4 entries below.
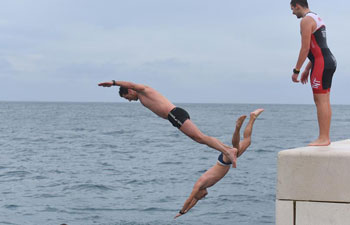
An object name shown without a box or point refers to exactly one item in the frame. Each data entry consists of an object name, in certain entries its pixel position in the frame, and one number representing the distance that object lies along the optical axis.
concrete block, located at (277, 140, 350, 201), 6.58
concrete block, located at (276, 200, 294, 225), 6.67
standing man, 7.91
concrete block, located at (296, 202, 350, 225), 6.55
